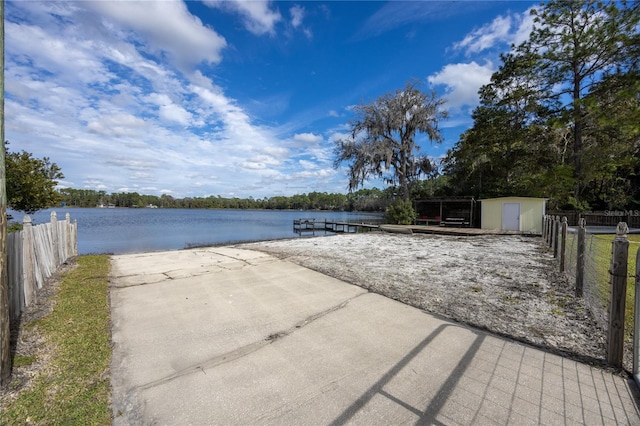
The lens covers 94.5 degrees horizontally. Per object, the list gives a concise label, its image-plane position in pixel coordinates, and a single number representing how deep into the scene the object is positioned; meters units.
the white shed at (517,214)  16.42
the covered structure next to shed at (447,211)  20.02
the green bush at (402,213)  21.41
